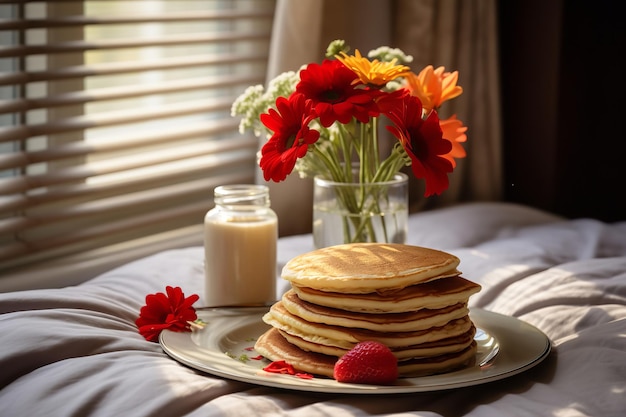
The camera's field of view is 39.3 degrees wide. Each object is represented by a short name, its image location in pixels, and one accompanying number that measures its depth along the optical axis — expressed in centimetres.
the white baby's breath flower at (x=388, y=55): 148
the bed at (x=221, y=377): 102
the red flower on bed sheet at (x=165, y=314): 127
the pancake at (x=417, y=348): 110
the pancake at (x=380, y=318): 108
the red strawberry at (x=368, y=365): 103
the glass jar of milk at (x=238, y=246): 144
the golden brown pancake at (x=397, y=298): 108
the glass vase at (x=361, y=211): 142
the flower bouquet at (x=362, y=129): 123
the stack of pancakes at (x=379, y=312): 108
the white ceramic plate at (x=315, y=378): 104
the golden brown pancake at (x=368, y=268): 108
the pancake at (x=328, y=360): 110
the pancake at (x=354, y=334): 109
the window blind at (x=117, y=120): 189
